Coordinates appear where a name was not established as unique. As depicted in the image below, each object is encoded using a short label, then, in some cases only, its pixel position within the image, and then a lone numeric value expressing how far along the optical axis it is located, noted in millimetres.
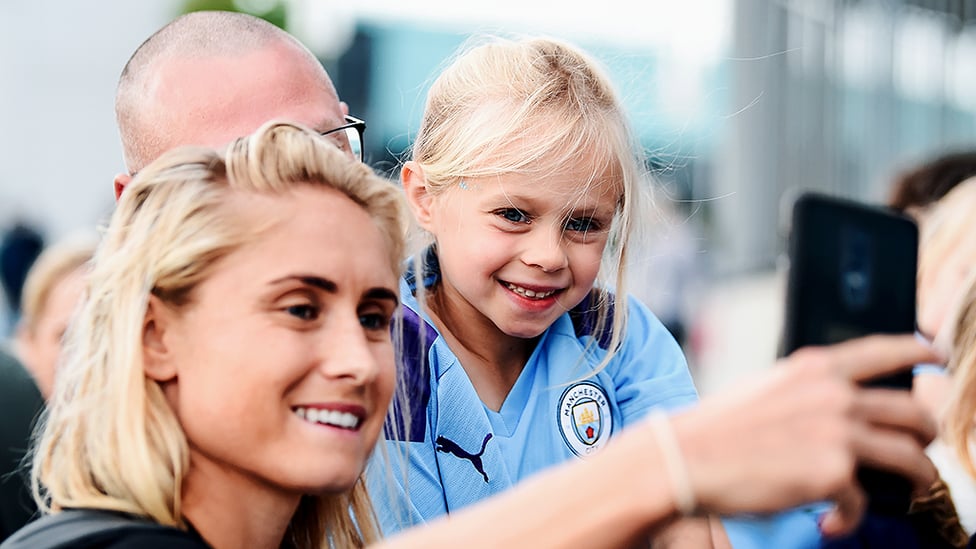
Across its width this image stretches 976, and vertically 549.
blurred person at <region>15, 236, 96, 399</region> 4270
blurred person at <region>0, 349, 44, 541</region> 3230
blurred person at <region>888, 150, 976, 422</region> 4945
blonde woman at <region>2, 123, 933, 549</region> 1641
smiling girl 2518
